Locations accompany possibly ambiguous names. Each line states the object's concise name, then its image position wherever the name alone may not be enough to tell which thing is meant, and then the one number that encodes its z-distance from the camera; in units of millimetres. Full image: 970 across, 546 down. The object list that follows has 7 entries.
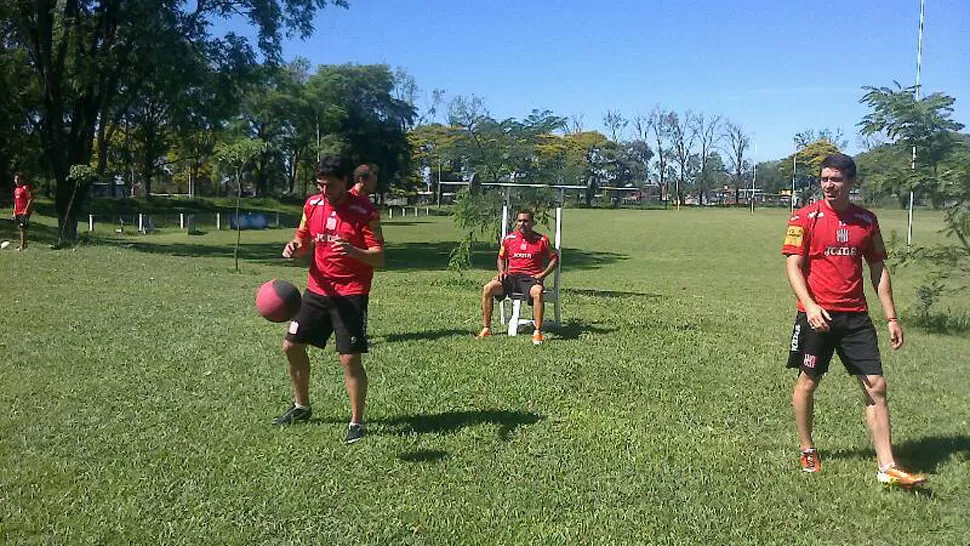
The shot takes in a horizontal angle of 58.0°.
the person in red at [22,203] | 20375
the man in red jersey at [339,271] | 5668
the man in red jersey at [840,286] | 5113
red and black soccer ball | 6090
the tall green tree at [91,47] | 25938
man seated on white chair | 10078
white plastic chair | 10062
